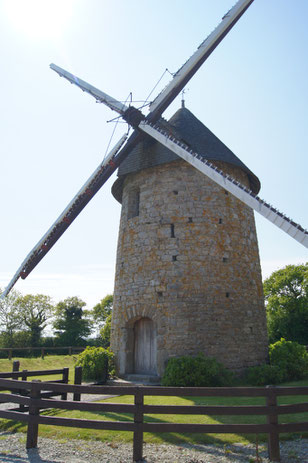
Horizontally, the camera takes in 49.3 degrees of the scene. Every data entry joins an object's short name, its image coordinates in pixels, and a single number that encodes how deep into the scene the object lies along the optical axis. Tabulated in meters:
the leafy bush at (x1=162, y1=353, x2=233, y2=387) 9.24
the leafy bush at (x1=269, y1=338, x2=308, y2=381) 11.45
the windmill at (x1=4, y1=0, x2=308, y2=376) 12.38
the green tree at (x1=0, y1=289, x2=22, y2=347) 33.12
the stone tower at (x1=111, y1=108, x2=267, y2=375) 10.88
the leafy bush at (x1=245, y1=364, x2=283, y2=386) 10.39
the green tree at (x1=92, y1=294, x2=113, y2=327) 45.88
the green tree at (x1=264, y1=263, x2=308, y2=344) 26.44
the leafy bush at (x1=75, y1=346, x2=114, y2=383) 11.23
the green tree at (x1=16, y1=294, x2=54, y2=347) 34.59
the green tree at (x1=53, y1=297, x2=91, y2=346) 33.53
